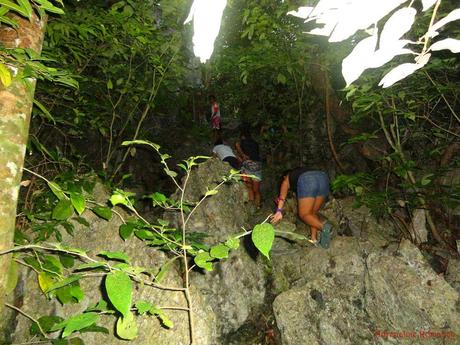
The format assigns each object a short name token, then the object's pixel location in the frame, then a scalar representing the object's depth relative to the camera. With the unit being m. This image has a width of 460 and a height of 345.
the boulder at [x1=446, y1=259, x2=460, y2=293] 3.94
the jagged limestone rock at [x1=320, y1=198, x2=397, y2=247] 5.03
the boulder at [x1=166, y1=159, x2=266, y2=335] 3.93
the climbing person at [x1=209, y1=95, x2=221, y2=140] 9.69
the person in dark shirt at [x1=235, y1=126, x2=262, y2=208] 6.31
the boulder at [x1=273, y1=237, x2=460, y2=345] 3.43
